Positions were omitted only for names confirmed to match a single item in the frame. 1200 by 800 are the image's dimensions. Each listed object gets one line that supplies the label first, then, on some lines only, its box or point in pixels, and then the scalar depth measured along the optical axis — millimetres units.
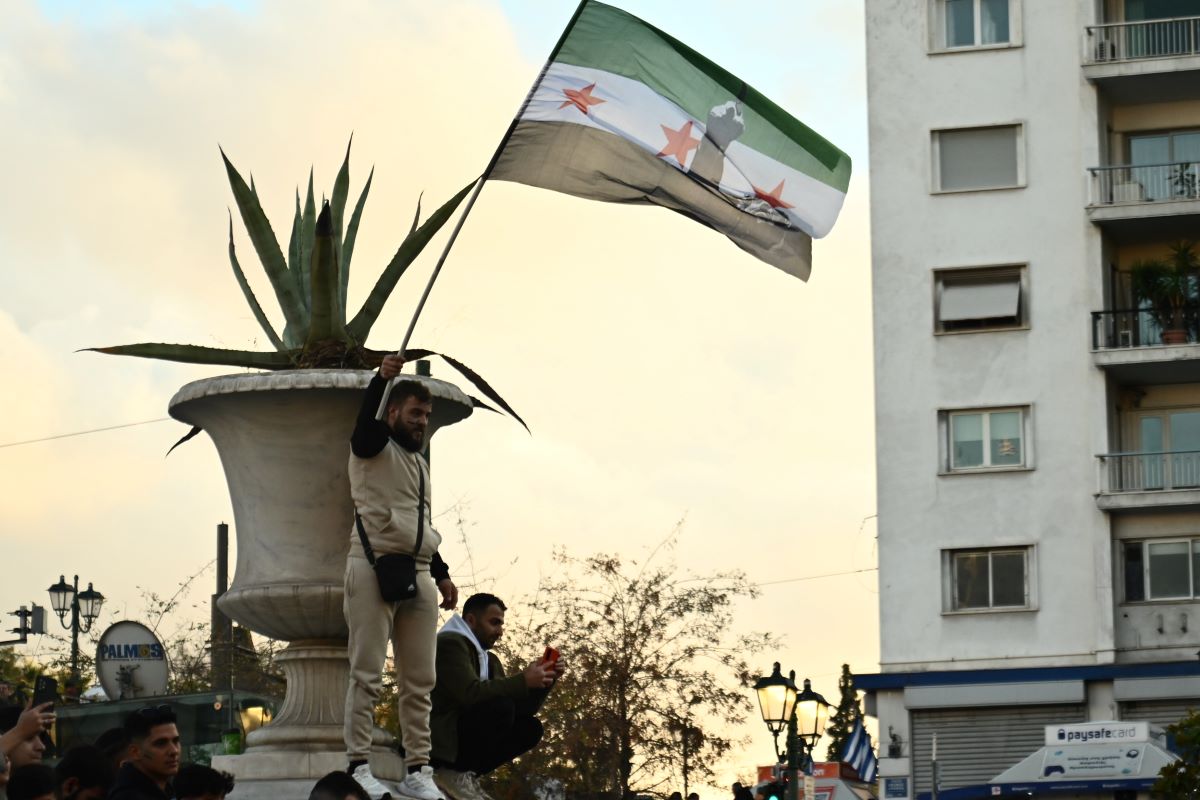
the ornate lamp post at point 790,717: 25016
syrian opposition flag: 12359
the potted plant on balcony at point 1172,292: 43531
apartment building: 43406
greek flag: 36688
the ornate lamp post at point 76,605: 46531
